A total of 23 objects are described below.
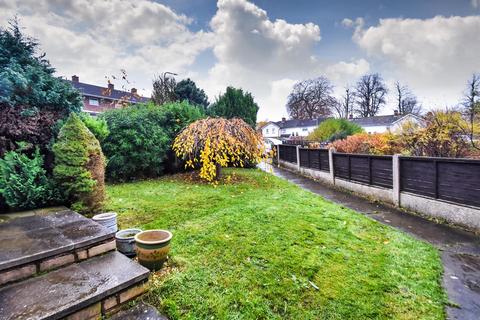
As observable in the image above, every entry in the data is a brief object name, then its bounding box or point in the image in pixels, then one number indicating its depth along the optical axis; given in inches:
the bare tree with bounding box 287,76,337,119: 1658.5
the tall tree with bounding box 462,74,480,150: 324.8
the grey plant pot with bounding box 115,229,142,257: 119.9
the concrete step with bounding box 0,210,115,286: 85.0
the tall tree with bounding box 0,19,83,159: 141.6
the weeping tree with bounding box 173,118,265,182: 302.4
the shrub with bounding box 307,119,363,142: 691.3
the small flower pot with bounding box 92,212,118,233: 132.5
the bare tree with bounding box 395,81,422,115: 1606.5
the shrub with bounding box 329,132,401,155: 399.2
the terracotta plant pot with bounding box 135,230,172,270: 107.3
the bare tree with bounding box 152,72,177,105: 620.7
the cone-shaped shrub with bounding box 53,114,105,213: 146.9
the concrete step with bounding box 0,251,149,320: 70.8
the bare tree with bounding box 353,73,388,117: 1619.1
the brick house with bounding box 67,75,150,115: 1108.5
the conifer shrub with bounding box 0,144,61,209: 131.7
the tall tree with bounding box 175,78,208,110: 686.5
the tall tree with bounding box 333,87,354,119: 1763.0
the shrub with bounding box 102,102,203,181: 329.4
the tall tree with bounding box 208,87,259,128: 553.0
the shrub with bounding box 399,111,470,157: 322.7
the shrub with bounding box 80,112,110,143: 184.3
